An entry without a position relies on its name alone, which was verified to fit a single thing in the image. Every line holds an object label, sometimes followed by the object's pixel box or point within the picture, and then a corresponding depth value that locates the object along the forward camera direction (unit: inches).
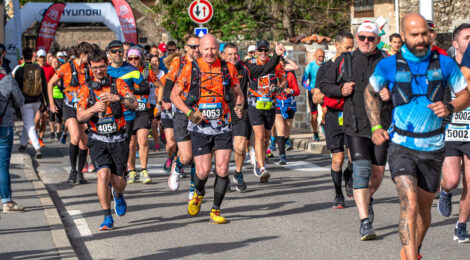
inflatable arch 1222.3
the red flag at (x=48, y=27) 1164.4
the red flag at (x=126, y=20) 1187.3
